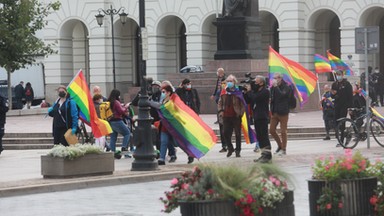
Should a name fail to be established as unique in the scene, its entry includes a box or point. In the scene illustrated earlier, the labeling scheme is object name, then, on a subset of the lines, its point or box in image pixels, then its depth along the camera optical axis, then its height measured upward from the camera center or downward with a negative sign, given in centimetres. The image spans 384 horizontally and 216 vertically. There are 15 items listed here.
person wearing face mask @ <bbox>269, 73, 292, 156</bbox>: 2339 -57
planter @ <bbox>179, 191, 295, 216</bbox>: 945 -107
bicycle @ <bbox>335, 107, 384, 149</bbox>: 2561 -122
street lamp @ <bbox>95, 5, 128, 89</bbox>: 4920 +266
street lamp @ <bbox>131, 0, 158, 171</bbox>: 2039 -116
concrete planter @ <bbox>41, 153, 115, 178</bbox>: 1895 -142
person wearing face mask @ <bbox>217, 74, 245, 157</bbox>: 2333 -69
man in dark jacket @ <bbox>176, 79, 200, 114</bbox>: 2627 -39
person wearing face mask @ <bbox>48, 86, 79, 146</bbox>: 2152 -68
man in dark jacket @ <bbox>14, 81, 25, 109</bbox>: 5725 -76
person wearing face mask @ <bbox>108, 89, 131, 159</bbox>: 2361 -85
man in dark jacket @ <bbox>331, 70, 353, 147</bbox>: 2672 -46
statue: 3822 +227
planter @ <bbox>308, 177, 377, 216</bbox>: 1073 -110
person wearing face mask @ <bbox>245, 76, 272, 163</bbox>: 2216 -70
